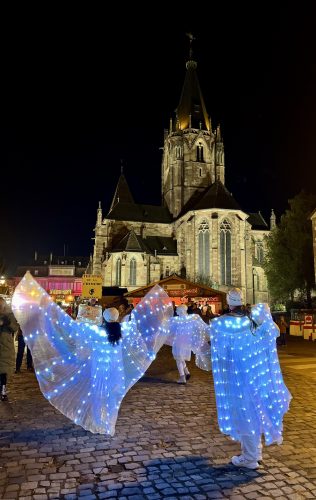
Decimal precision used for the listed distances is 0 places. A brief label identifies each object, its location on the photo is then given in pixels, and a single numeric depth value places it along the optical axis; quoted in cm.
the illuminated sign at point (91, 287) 1897
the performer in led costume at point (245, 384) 434
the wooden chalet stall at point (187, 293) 2388
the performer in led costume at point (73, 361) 537
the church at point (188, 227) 4562
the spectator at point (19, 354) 1078
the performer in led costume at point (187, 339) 910
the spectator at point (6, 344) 696
